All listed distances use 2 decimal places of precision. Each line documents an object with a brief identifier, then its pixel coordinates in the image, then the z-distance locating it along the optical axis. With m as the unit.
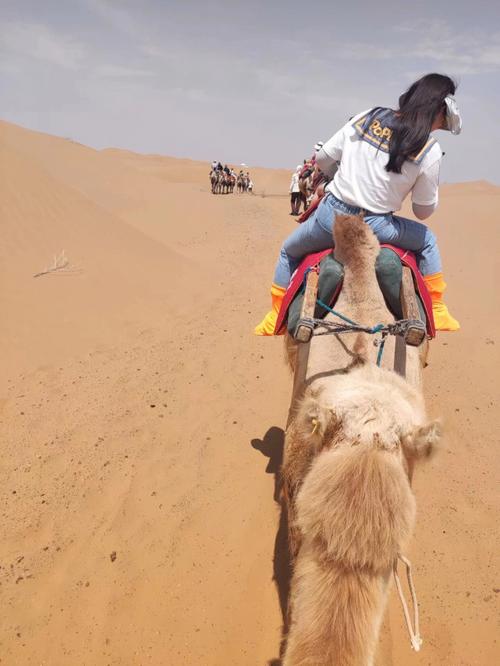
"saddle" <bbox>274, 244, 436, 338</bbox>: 2.95
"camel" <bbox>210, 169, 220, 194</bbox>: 26.50
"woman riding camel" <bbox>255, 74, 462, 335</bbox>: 2.74
